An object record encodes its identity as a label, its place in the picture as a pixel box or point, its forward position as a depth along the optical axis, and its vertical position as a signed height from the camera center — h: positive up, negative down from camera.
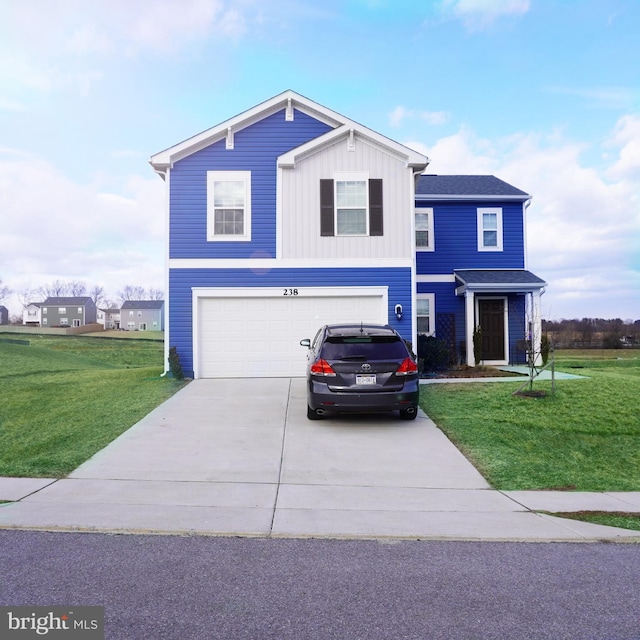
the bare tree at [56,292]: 118.38 +10.51
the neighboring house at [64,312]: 97.31 +5.03
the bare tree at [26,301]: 110.46 +7.89
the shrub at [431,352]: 15.75 -0.42
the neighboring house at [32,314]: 105.68 +5.28
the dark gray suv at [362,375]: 9.09 -0.61
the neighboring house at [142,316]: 98.56 +4.34
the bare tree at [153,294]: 125.19 +10.27
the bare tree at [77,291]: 120.25 +10.83
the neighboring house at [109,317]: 111.16 +4.62
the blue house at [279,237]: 14.72 +2.75
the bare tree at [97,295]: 124.56 +10.31
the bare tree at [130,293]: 126.56 +10.79
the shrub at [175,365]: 14.19 -0.66
